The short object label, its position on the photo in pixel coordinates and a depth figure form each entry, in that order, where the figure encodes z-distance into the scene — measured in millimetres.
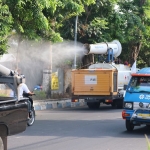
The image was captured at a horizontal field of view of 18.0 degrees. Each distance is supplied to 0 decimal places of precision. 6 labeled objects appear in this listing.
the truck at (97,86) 21594
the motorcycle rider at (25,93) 15166
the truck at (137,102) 12625
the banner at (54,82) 25484
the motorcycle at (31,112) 15134
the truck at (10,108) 8344
